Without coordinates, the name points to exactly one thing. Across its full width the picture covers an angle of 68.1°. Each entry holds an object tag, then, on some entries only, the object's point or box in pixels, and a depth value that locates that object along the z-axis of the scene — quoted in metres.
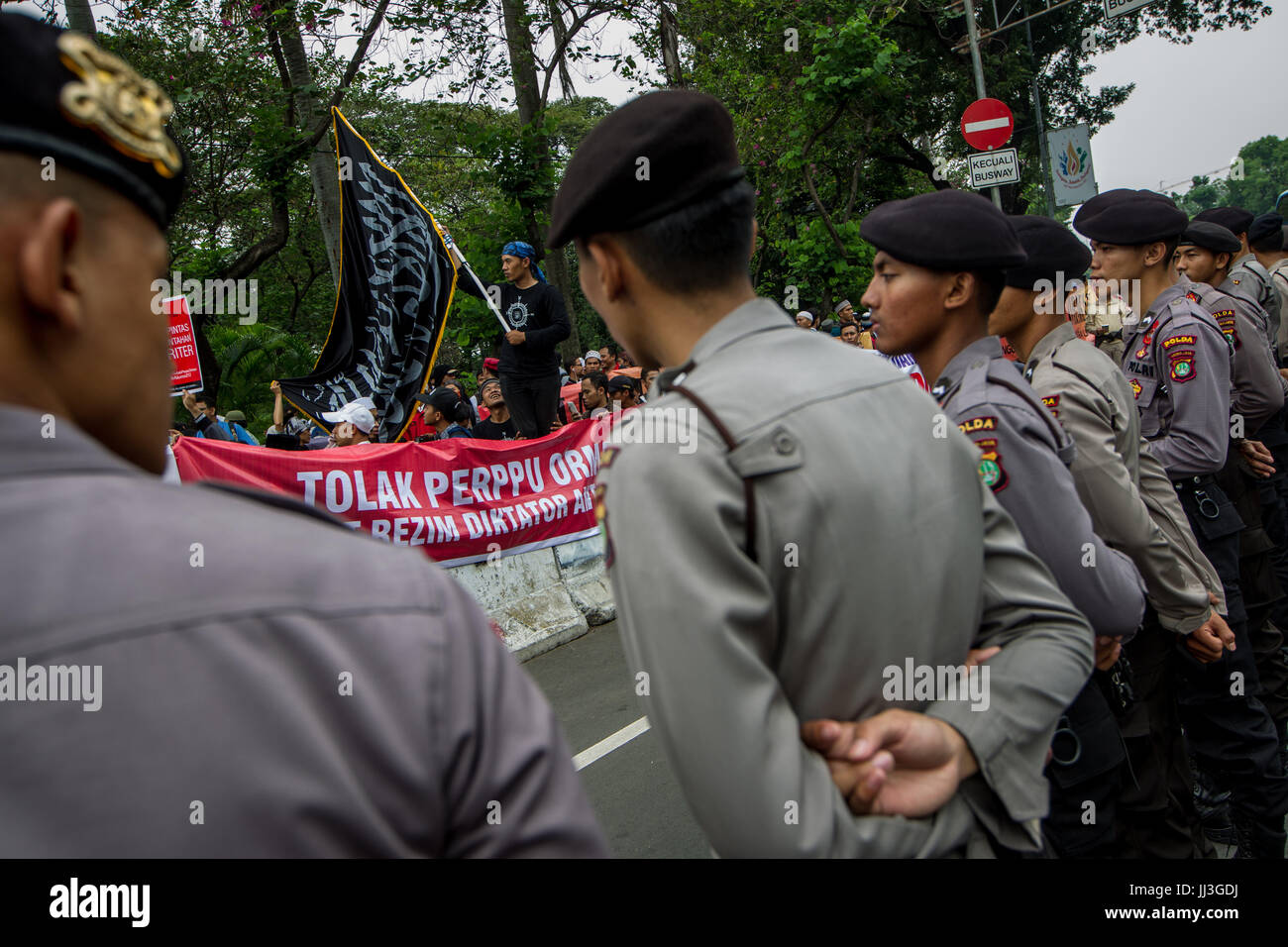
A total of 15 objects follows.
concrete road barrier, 6.89
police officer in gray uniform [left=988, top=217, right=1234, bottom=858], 2.62
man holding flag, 7.96
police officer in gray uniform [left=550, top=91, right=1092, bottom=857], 1.17
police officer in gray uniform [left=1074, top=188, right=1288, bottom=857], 3.38
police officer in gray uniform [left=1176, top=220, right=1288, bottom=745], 4.27
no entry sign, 13.05
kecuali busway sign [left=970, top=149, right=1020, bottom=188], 12.34
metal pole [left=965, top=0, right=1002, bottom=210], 14.95
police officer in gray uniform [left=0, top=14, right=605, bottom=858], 0.72
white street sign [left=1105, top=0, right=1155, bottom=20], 13.48
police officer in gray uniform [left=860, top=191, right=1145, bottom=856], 2.02
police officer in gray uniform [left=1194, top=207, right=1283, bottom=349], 5.77
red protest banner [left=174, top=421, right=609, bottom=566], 6.19
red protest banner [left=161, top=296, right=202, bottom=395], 10.27
